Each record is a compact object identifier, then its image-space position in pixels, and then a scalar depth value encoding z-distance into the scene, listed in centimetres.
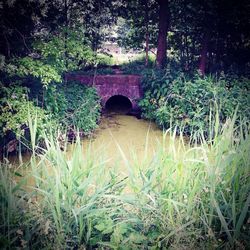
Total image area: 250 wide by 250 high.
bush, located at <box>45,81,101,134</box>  599
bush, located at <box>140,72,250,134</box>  659
